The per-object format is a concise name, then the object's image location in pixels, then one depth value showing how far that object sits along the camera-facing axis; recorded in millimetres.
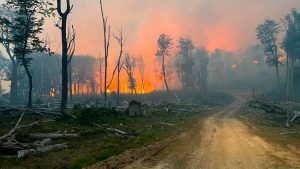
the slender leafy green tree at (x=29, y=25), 31078
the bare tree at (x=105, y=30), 44047
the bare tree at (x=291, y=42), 63562
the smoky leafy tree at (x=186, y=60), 90800
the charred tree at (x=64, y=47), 27750
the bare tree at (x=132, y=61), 112269
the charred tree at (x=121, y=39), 54506
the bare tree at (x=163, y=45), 79562
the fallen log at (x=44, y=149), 11078
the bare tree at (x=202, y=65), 91000
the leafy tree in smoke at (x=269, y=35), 69856
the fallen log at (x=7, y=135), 11918
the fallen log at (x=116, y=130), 18252
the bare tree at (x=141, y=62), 136000
